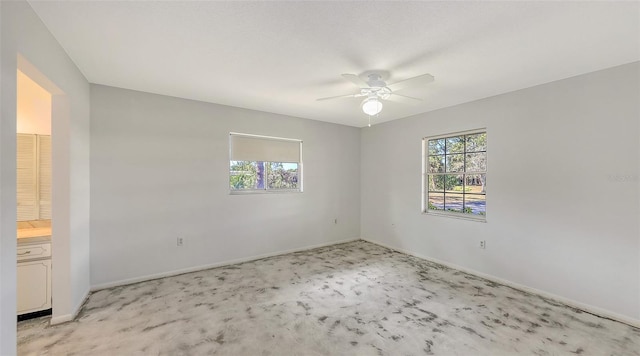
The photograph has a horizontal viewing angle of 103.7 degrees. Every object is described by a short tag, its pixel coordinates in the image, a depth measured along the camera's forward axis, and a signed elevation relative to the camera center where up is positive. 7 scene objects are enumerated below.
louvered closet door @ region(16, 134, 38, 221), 2.58 +0.00
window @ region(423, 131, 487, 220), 3.67 +0.04
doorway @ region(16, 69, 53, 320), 2.35 -0.08
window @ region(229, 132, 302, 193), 4.04 +0.24
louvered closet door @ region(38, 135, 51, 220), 2.67 +0.03
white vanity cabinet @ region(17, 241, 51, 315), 2.28 -0.92
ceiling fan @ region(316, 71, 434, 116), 2.44 +0.93
